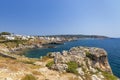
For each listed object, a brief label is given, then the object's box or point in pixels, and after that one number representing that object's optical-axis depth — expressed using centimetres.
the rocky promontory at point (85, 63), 1083
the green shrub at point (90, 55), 1416
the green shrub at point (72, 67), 1069
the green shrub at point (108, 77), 1150
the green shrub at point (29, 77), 906
